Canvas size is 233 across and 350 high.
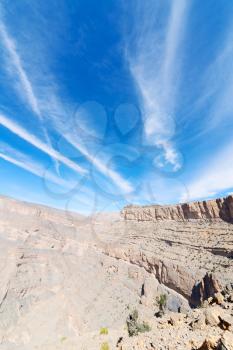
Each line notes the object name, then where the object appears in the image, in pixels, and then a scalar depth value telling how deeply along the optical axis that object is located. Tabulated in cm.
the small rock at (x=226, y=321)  1405
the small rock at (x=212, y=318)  1573
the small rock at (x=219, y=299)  2340
